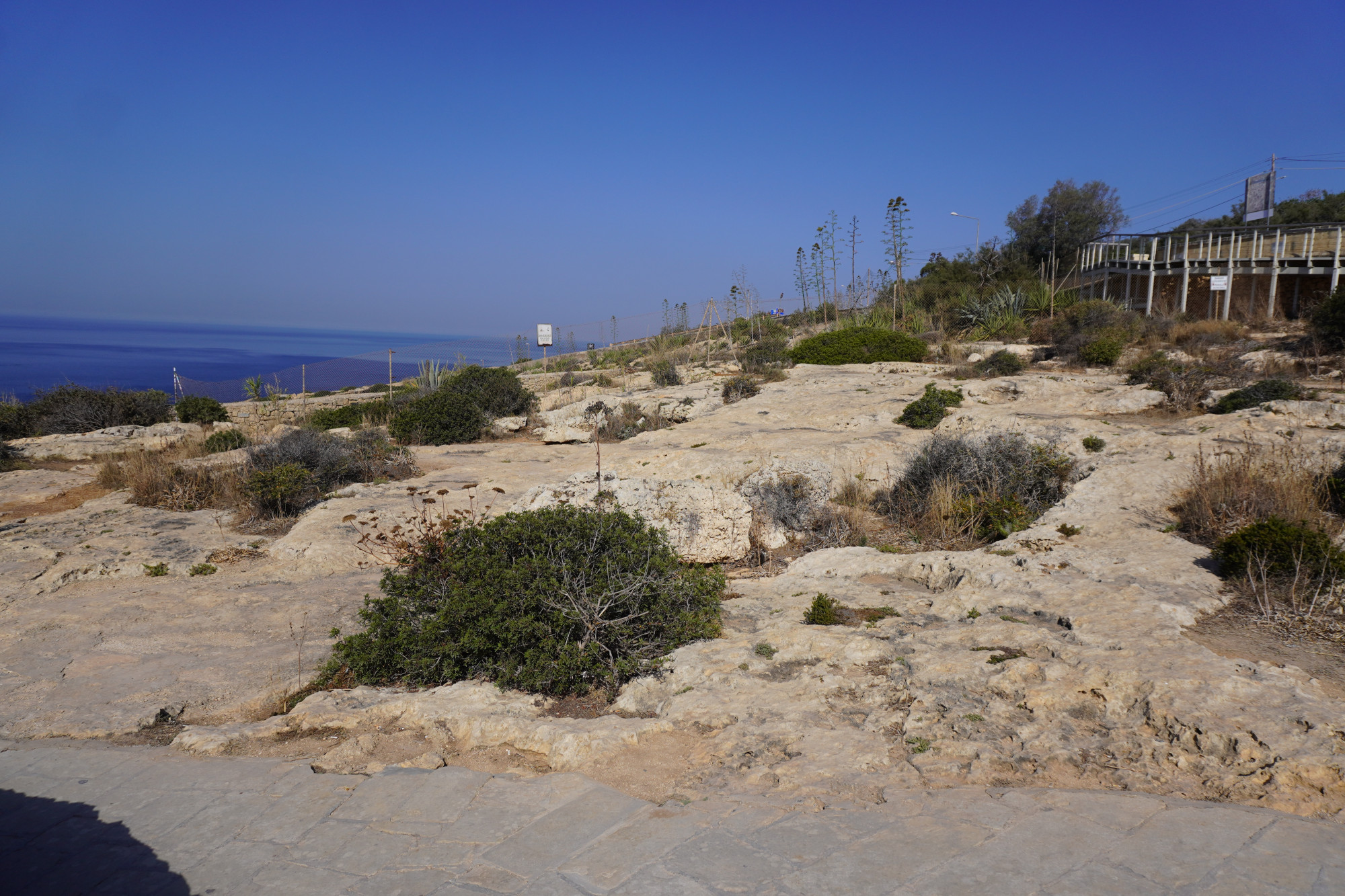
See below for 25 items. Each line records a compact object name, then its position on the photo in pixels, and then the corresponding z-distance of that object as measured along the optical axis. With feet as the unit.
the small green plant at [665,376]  68.18
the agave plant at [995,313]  77.10
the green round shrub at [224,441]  48.93
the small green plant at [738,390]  52.85
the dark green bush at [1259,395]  35.06
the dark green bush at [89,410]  60.34
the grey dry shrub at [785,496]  27.73
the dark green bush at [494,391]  57.11
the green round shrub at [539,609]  15.42
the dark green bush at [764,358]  65.87
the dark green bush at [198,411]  63.53
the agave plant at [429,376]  71.51
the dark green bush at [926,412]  37.99
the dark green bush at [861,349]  65.62
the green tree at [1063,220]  114.32
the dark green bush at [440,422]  50.78
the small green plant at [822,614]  17.48
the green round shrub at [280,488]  31.76
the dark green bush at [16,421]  57.00
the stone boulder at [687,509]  25.04
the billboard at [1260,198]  93.97
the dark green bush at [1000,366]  54.65
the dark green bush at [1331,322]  48.60
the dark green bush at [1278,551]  16.61
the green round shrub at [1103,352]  55.47
